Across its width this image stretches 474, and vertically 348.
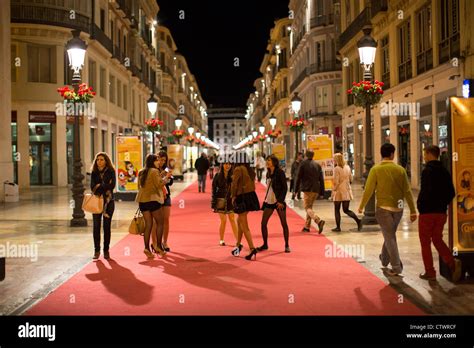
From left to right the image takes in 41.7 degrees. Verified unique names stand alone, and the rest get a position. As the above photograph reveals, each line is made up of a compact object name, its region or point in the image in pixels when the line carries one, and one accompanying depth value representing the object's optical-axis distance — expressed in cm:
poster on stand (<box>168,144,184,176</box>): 4072
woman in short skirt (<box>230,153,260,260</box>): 1043
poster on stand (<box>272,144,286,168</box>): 3818
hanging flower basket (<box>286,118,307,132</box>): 2986
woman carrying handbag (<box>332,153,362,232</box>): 1367
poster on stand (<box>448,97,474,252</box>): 832
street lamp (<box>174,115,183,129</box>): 4070
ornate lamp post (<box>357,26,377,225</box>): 1460
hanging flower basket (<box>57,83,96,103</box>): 1587
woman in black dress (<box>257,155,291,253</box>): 1090
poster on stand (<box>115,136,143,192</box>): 2256
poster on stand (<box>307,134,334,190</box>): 2266
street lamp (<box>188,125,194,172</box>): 5814
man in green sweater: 873
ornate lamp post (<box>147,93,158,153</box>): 2886
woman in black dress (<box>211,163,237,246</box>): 1129
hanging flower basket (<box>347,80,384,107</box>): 1577
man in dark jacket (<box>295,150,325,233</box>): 1365
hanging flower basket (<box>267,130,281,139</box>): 4614
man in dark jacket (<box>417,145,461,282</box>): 819
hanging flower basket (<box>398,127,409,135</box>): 2873
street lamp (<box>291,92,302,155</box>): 2625
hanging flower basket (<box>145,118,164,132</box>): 3225
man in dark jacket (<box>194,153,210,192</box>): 2802
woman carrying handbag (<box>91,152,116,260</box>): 1041
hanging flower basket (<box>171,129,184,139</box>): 4600
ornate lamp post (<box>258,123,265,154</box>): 5598
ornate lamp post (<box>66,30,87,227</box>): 1522
